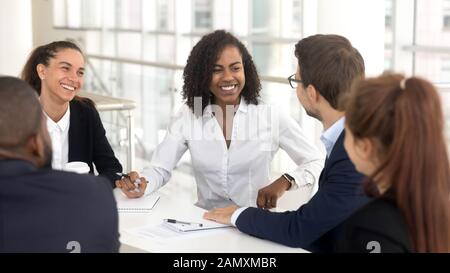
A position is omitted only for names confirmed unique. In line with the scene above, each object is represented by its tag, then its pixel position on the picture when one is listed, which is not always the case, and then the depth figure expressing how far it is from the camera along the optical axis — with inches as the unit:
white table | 84.8
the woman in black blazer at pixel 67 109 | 121.7
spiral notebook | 103.2
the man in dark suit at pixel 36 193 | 62.7
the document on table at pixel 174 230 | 89.9
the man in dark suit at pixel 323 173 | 81.8
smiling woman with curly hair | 123.0
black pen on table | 93.8
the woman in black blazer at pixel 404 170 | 58.1
